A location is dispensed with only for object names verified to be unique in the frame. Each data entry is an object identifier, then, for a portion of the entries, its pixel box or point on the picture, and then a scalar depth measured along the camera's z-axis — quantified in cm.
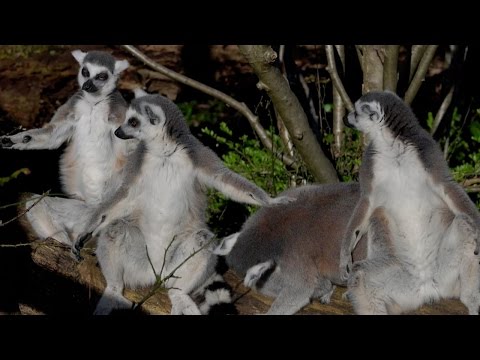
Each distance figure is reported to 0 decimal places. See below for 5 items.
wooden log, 561
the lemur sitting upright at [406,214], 530
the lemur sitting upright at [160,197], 576
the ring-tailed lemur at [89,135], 663
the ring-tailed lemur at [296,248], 557
